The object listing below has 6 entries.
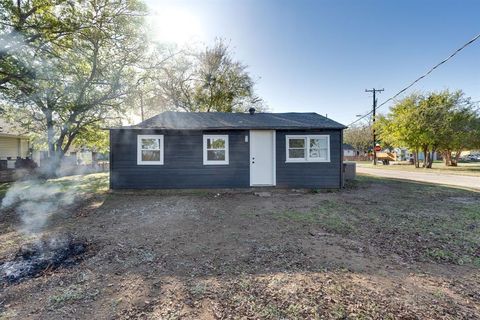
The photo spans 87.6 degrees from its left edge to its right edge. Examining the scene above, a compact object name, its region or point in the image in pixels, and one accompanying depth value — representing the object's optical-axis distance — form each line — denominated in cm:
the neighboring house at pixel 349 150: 5838
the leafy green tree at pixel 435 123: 2241
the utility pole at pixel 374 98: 2719
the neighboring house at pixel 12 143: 1823
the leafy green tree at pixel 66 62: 983
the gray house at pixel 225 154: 981
